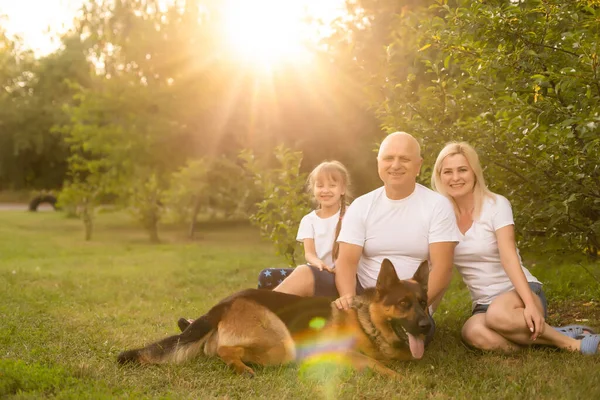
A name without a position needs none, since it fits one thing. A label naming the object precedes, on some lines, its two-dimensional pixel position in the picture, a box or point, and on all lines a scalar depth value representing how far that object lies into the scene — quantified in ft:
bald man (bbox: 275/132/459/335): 14.39
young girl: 17.49
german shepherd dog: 13.89
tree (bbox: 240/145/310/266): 24.00
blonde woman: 14.47
